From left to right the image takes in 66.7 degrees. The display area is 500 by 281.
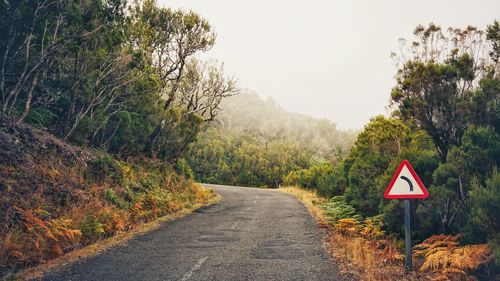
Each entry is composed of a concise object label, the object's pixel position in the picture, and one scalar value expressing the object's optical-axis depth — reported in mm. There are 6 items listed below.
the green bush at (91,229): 9570
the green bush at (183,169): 24906
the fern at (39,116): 13531
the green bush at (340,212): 14320
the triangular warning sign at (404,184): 6785
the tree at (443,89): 10523
